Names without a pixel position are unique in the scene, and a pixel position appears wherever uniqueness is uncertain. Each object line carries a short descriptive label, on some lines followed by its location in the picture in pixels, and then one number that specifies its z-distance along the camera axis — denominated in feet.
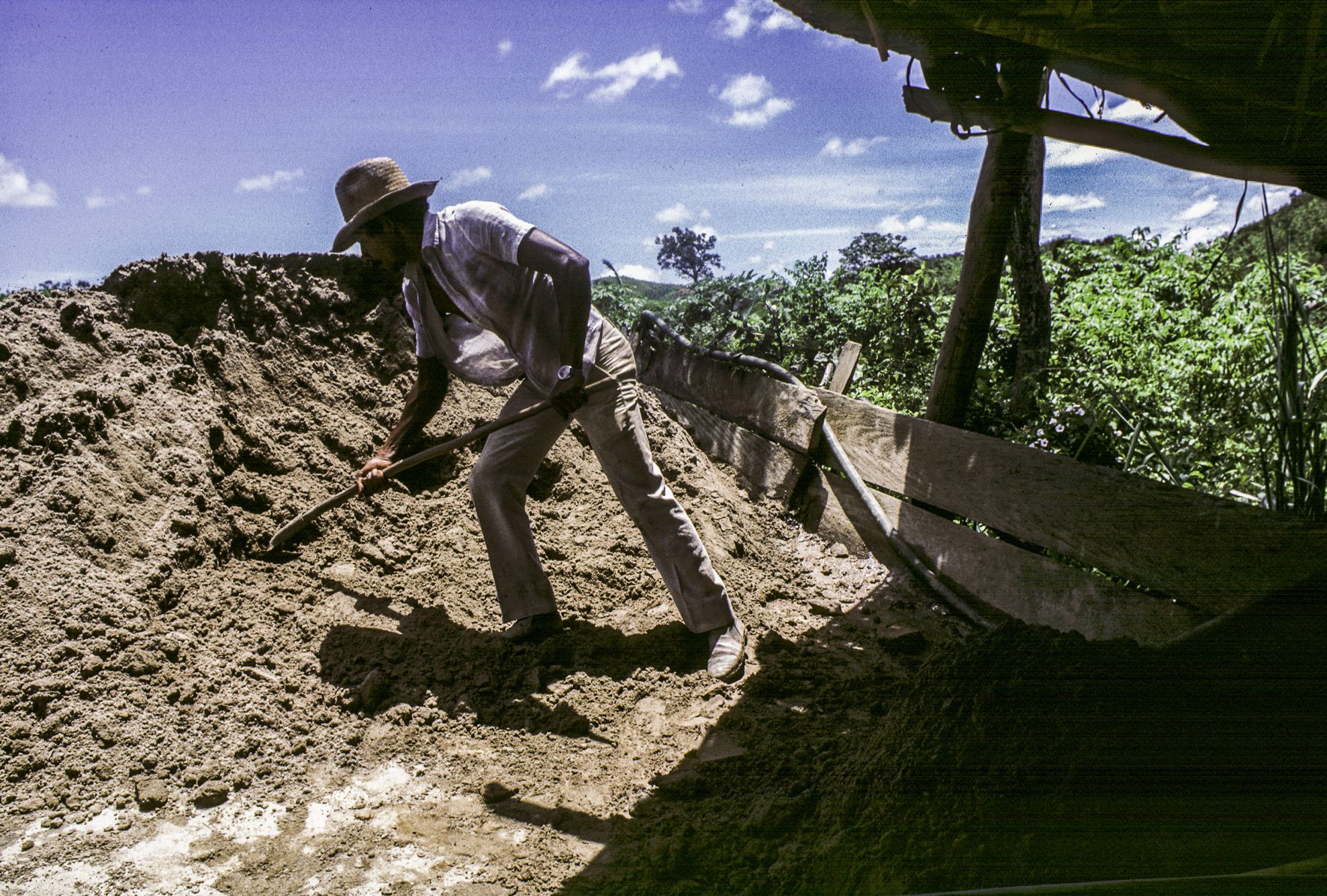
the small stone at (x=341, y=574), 12.12
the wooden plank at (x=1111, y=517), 8.33
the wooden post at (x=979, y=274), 11.93
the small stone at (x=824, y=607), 12.50
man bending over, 10.04
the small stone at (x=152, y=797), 7.95
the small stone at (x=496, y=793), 8.19
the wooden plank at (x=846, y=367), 16.05
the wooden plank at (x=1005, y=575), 9.50
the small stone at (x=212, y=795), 8.06
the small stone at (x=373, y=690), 9.64
